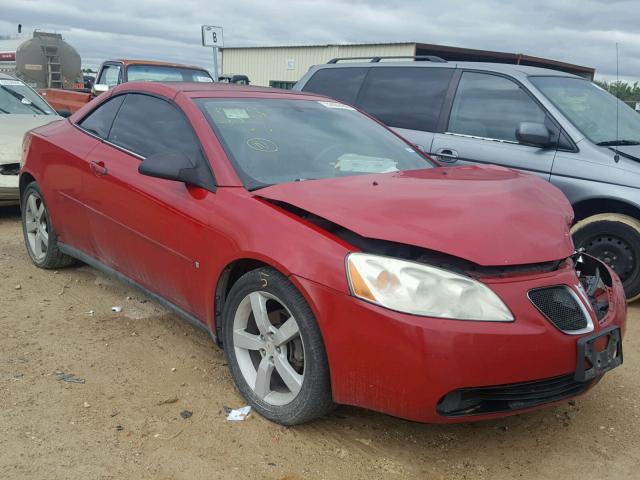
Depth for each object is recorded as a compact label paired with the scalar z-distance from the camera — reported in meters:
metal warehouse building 21.80
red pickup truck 10.96
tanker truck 17.58
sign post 12.28
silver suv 4.65
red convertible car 2.35
